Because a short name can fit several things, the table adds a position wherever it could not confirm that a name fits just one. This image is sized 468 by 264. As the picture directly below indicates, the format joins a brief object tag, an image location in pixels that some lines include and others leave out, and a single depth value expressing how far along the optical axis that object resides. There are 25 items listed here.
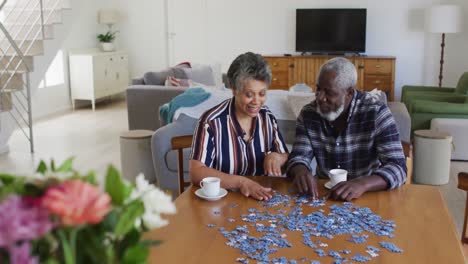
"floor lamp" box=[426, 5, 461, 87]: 6.97
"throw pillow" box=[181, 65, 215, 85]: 6.58
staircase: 5.52
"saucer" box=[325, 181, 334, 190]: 1.95
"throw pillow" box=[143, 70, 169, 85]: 5.83
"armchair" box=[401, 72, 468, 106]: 6.11
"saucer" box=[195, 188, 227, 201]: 1.84
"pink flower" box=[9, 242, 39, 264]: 0.59
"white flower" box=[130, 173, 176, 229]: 0.77
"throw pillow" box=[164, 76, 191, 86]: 5.62
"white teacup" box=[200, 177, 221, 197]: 1.85
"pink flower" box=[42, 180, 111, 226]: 0.58
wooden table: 1.40
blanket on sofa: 4.09
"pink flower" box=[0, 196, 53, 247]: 0.57
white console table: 8.00
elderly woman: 2.11
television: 7.79
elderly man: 2.08
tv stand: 7.64
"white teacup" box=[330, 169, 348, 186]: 1.93
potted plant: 8.62
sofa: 3.80
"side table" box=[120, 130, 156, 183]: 4.33
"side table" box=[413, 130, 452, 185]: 4.42
